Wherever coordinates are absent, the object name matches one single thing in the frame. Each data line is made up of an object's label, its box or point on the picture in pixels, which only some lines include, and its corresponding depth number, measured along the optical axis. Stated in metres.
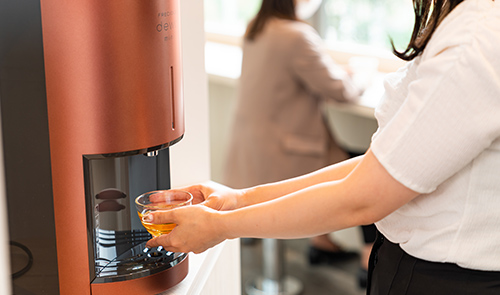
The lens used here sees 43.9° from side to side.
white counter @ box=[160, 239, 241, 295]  1.03
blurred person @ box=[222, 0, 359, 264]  2.17
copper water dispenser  0.80
